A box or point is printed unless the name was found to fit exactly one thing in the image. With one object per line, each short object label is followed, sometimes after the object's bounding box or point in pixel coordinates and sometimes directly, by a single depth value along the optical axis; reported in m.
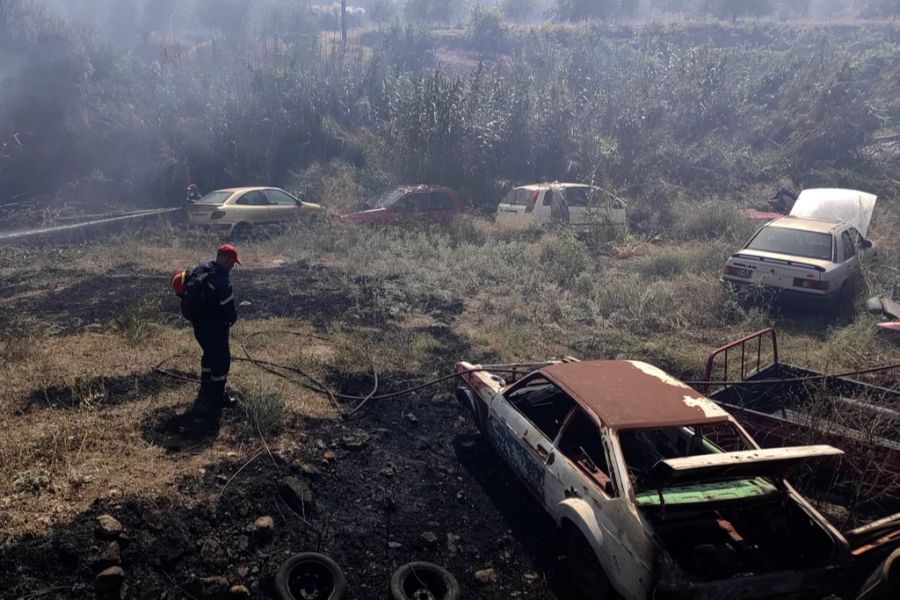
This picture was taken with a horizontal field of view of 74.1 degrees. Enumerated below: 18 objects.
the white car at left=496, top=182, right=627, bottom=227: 14.83
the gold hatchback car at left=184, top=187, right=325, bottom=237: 13.64
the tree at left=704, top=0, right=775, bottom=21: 47.25
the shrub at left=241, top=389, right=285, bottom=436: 5.48
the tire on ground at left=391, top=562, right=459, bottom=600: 3.84
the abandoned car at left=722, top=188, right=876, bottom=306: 9.08
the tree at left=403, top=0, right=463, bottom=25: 57.94
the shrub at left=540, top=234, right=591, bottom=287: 11.24
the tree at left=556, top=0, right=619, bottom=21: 49.48
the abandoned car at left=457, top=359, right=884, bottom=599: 3.44
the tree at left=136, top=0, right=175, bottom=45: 44.53
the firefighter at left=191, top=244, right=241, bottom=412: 5.51
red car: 15.04
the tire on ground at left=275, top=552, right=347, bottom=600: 3.71
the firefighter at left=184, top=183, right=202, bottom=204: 15.59
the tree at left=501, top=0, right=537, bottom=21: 63.12
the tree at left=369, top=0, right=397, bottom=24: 57.94
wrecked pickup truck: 4.69
